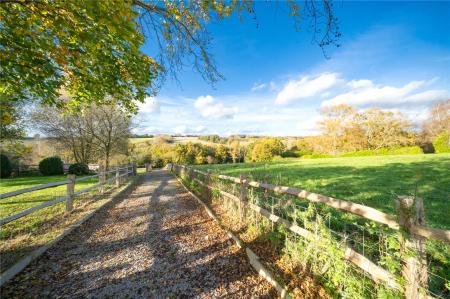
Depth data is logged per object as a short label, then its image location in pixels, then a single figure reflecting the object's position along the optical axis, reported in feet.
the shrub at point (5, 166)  73.23
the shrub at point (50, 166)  78.33
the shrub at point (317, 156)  127.01
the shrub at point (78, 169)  72.30
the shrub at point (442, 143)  106.77
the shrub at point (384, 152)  103.20
